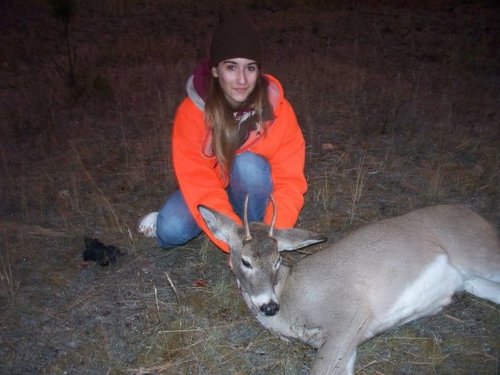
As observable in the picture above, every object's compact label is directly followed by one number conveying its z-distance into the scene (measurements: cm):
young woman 286
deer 257
